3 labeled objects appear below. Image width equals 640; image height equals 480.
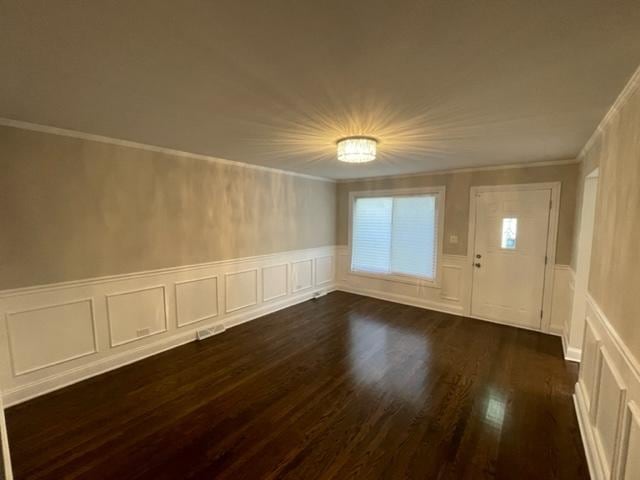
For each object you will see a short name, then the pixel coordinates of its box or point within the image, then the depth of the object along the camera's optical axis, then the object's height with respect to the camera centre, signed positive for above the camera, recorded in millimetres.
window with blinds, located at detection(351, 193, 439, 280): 4945 -357
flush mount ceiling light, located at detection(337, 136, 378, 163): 2723 +631
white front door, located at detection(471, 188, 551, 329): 3988 -557
